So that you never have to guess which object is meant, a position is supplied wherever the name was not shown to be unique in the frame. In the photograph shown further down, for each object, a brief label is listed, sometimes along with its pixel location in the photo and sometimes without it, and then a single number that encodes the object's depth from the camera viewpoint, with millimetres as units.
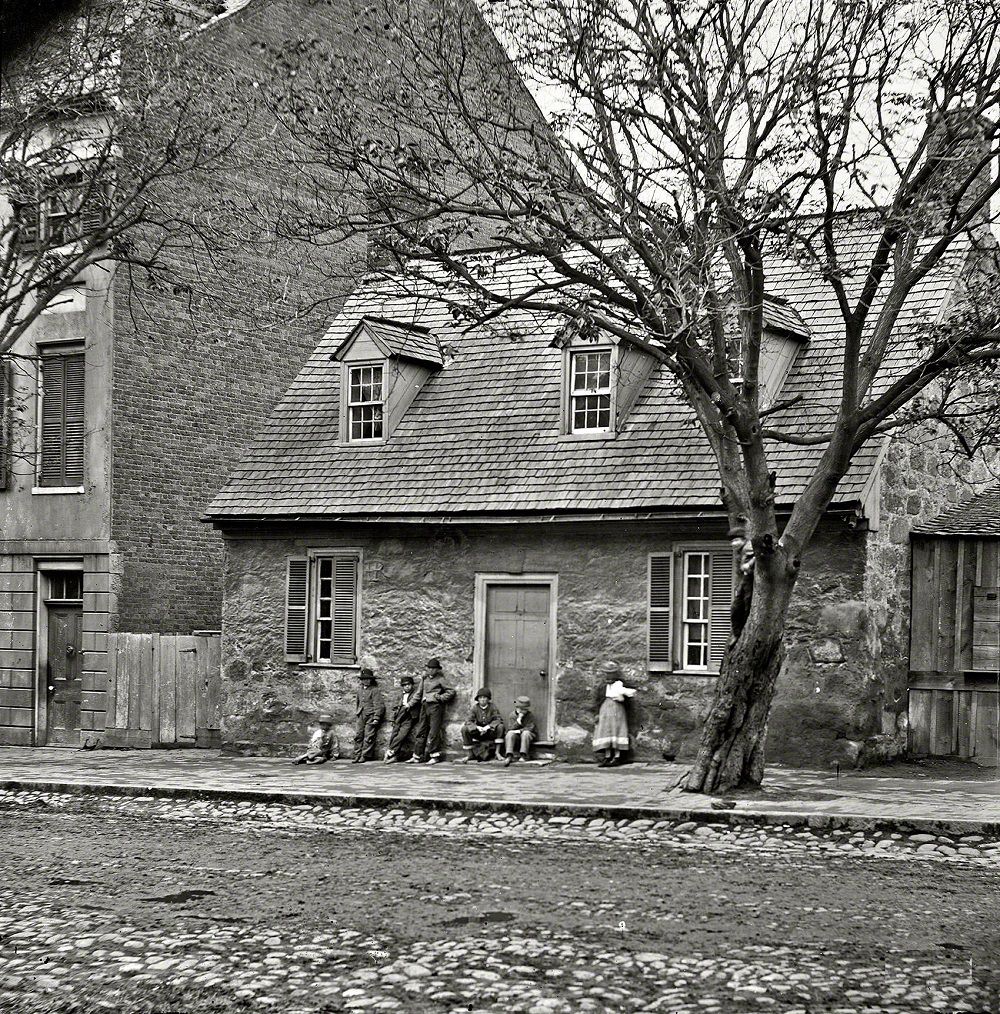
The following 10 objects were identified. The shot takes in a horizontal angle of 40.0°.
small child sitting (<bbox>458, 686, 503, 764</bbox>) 18891
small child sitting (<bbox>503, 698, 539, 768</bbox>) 18703
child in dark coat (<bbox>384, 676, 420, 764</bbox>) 19297
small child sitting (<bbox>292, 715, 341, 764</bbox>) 19575
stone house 17188
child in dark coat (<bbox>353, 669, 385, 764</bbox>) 19531
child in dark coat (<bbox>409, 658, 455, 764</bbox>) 19203
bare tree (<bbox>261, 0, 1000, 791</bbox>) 13250
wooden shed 17391
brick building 22406
